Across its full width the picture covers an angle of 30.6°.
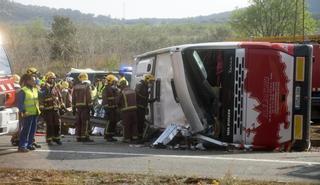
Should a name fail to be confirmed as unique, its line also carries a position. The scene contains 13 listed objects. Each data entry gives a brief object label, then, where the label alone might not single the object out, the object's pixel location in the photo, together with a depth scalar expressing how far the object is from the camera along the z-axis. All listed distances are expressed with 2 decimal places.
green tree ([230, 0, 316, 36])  55.47
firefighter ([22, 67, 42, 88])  11.60
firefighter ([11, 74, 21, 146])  11.26
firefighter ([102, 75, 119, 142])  14.12
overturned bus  11.39
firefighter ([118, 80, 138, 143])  13.59
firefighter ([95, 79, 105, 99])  18.15
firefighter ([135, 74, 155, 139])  13.38
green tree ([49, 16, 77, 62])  56.53
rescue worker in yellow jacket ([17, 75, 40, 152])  11.34
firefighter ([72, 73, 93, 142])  13.59
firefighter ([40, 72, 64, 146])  12.73
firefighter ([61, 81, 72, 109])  17.08
